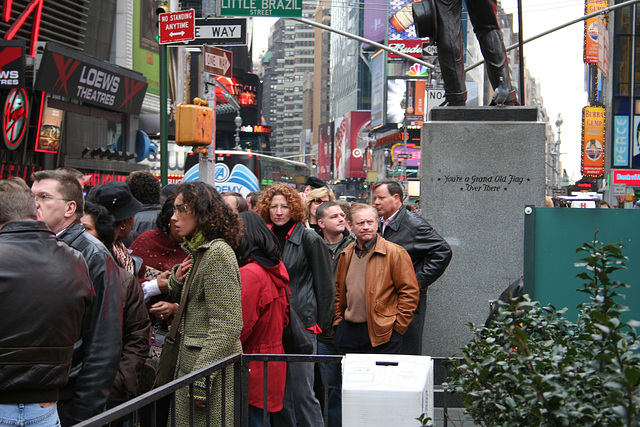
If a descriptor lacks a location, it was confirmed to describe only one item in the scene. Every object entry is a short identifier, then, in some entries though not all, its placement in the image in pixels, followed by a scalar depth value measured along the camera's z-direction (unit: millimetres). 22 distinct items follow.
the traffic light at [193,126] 12892
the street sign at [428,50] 19209
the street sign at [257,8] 15086
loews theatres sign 21266
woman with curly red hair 5961
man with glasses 3986
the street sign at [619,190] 36062
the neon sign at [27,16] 19688
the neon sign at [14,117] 19750
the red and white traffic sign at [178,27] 12828
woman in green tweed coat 4582
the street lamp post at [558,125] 68800
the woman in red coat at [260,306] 5188
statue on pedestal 7656
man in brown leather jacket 6070
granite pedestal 7180
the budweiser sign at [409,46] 82700
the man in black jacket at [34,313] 3564
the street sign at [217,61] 13008
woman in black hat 5578
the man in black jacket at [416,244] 6484
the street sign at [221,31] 13055
